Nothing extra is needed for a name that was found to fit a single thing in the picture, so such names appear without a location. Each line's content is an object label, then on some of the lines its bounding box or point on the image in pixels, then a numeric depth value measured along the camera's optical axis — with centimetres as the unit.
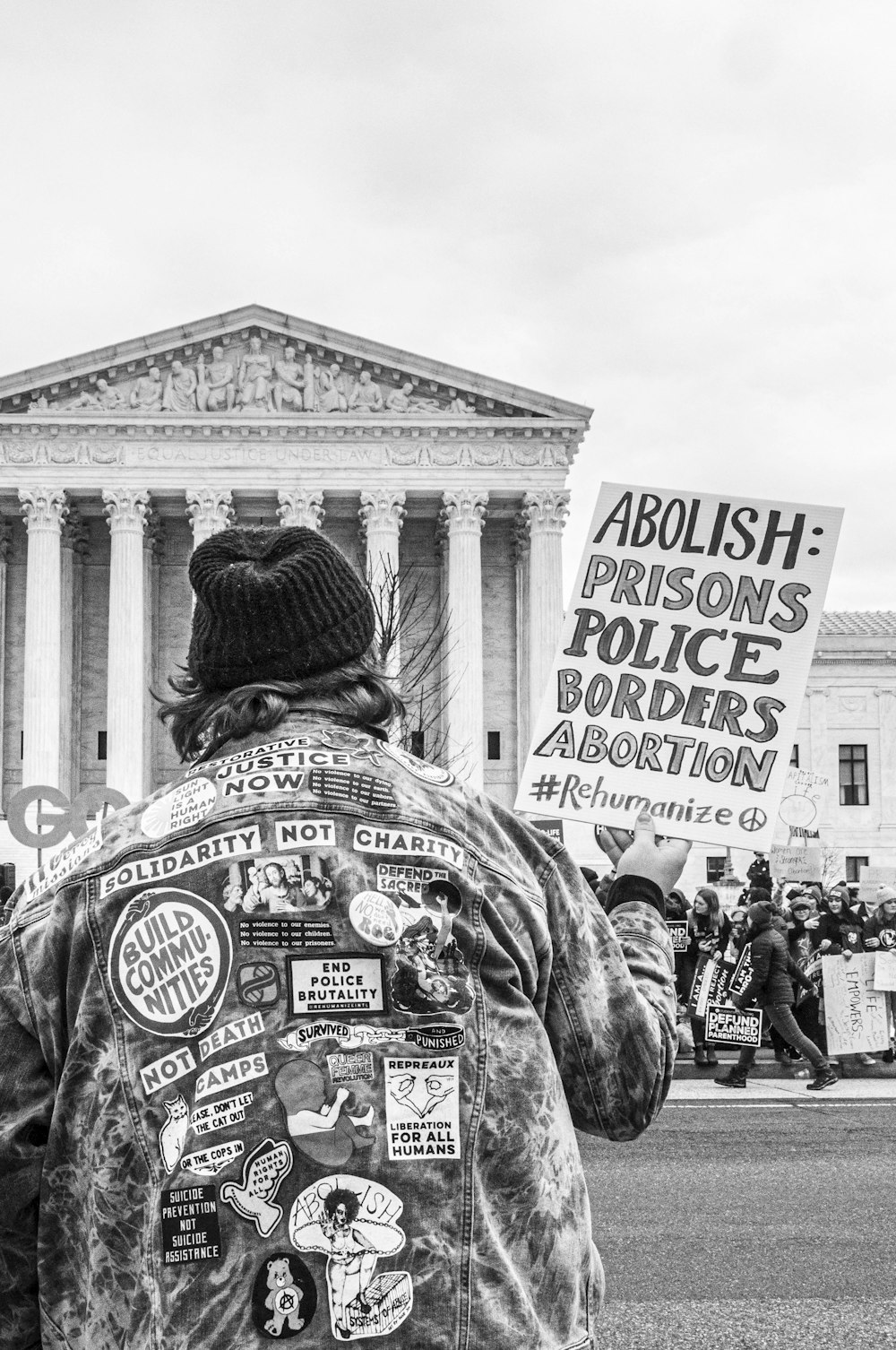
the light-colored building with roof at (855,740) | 5888
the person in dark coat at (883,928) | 1621
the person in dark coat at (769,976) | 1469
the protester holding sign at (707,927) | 1694
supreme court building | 4769
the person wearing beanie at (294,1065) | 194
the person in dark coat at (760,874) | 2091
